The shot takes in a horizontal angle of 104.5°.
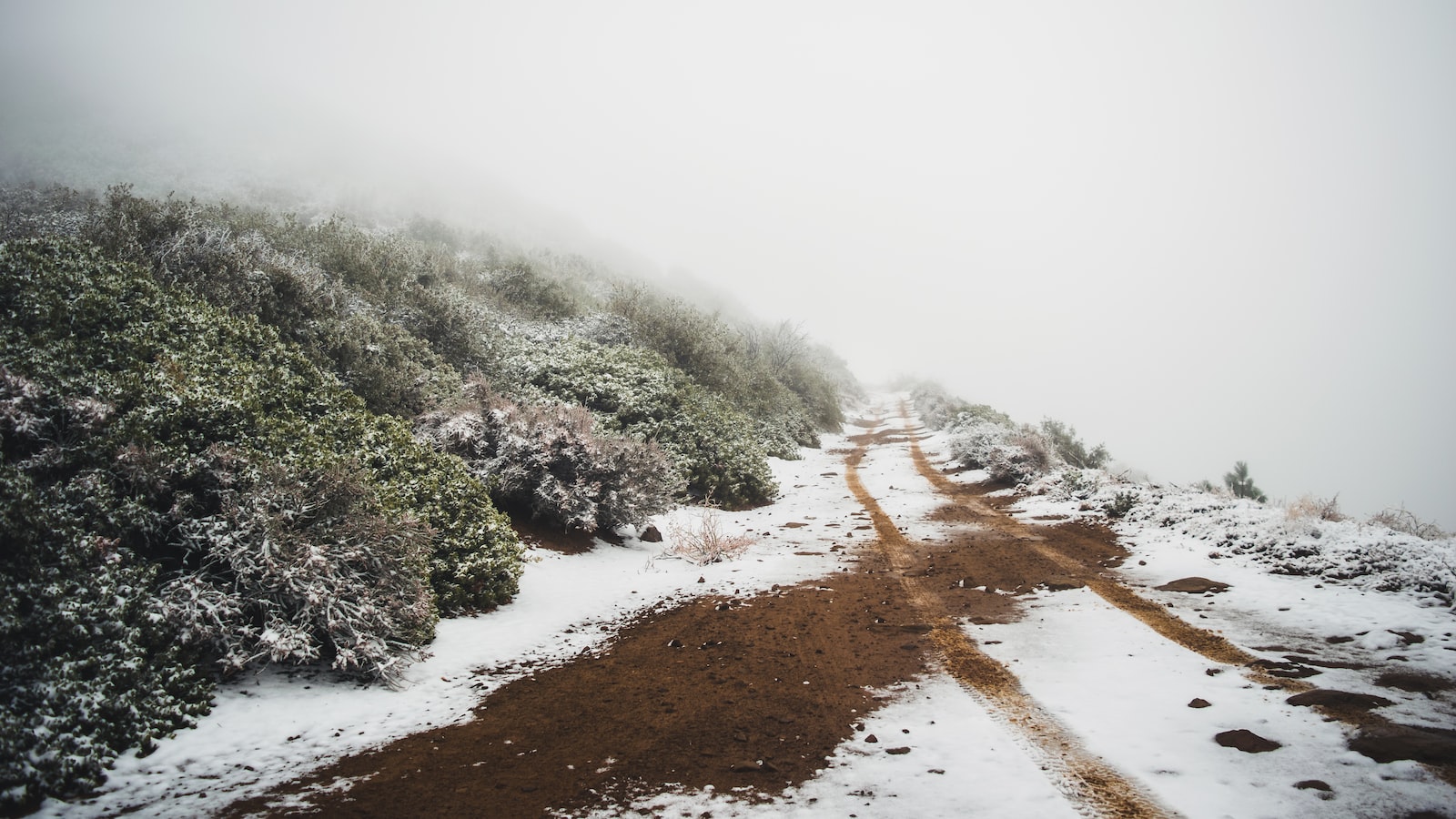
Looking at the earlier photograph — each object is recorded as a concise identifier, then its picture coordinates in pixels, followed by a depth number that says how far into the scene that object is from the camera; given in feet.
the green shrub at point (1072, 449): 67.77
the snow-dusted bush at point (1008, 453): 48.80
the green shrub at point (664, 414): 43.80
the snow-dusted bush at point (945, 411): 85.40
